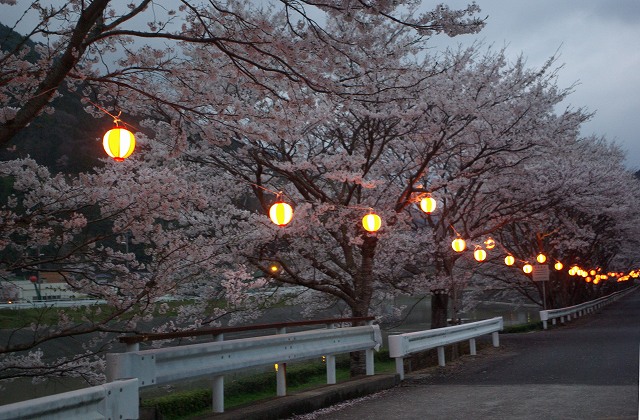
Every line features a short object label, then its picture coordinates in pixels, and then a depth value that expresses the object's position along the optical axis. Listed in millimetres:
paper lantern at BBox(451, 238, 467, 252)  21125
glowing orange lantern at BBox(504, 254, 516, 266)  31266
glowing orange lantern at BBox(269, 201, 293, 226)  13359
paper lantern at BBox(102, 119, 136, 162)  9055
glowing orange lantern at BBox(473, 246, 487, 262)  24547
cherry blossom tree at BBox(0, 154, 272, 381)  9953
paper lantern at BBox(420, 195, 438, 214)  18062
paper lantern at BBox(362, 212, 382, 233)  15391
